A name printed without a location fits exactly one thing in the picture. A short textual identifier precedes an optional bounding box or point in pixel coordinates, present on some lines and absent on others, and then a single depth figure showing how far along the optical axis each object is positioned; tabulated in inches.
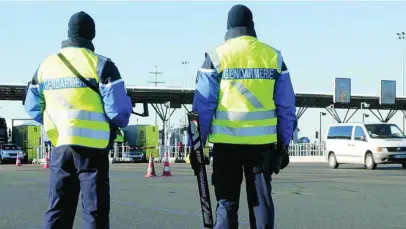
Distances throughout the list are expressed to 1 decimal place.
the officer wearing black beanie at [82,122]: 190.2
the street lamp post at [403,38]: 2390.5
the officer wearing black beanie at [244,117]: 188.9
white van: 850.1
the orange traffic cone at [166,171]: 740.5
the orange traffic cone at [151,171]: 733.3
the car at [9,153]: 1702.8
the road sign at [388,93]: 2071.9
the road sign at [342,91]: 2023.9
